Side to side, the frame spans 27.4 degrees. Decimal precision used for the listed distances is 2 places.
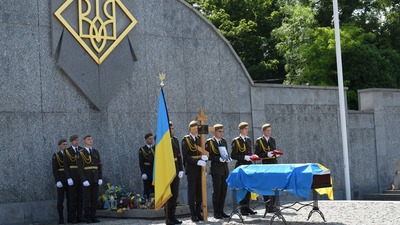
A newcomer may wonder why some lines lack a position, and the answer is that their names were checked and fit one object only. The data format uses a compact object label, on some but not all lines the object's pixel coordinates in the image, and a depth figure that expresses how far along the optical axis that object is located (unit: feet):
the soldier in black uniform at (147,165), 57.06
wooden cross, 50.42
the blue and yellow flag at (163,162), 48.67
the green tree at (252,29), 124.16
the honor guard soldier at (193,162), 50.55
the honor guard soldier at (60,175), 52.70
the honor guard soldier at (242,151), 53.57
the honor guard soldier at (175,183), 49.06
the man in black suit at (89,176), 52.26
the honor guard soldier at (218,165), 51.85
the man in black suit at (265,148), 55.47
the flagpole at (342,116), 70.08
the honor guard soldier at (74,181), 52.42
